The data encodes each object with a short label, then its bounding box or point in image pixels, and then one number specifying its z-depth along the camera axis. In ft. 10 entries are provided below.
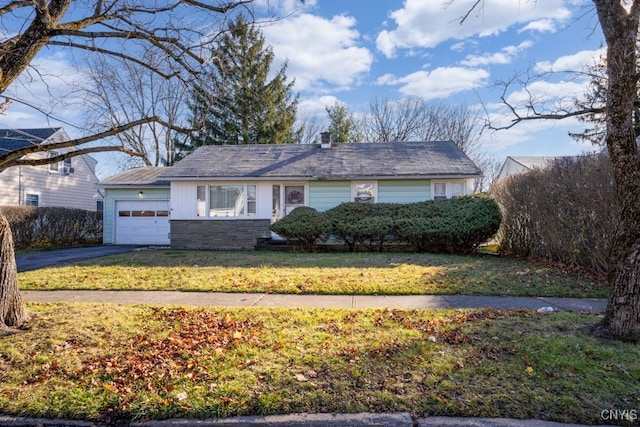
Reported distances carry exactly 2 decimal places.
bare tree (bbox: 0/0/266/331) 13.50
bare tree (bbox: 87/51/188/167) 16.87
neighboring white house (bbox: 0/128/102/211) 64.13
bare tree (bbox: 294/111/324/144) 101.54
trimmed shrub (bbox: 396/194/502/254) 39.47
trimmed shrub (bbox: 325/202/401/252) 41.68
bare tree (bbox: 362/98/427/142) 102.42
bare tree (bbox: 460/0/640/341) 12.59
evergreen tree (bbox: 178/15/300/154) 82.29
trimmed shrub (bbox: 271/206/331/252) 41.91
